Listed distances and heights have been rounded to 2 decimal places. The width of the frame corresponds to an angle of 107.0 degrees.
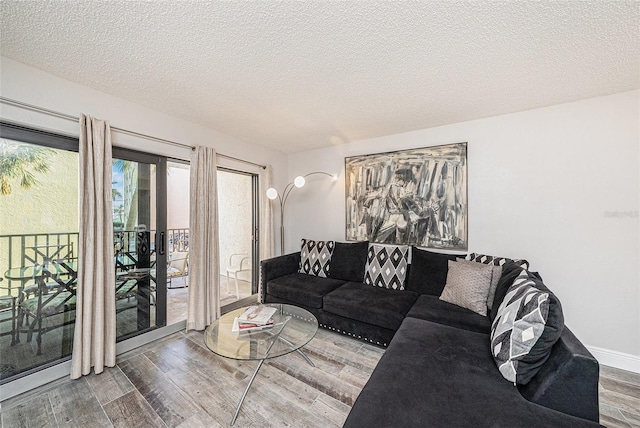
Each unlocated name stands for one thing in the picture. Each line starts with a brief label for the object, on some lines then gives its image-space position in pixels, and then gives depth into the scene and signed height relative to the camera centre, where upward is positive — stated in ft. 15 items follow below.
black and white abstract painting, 9.27 +0.72
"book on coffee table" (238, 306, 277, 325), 6.48 -2.91
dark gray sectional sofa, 3.29 -2.84
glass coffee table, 5.44 -3.17
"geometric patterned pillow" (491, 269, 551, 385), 3.89 -2.08
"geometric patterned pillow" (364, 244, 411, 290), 9.17 -2.11
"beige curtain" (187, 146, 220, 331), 9.18 -1.21
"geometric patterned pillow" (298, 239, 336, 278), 10.96 -2.06
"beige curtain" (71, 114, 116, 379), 6.47 -1.25
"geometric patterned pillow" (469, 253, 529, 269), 7.32 -1.54
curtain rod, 5.70 +2.73
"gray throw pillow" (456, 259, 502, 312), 6.91 -2.02
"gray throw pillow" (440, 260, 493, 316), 6.95 -2.24
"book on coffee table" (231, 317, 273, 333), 6.26 -3.00
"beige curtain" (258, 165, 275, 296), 12.46 -0.13
